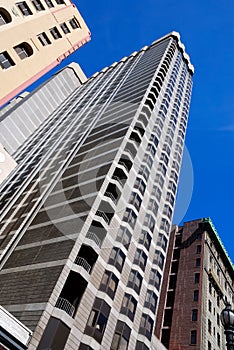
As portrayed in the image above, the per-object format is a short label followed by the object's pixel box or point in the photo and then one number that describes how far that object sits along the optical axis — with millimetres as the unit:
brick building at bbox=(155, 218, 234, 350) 44969
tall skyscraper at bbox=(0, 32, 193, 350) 23391
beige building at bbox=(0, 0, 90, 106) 15109
